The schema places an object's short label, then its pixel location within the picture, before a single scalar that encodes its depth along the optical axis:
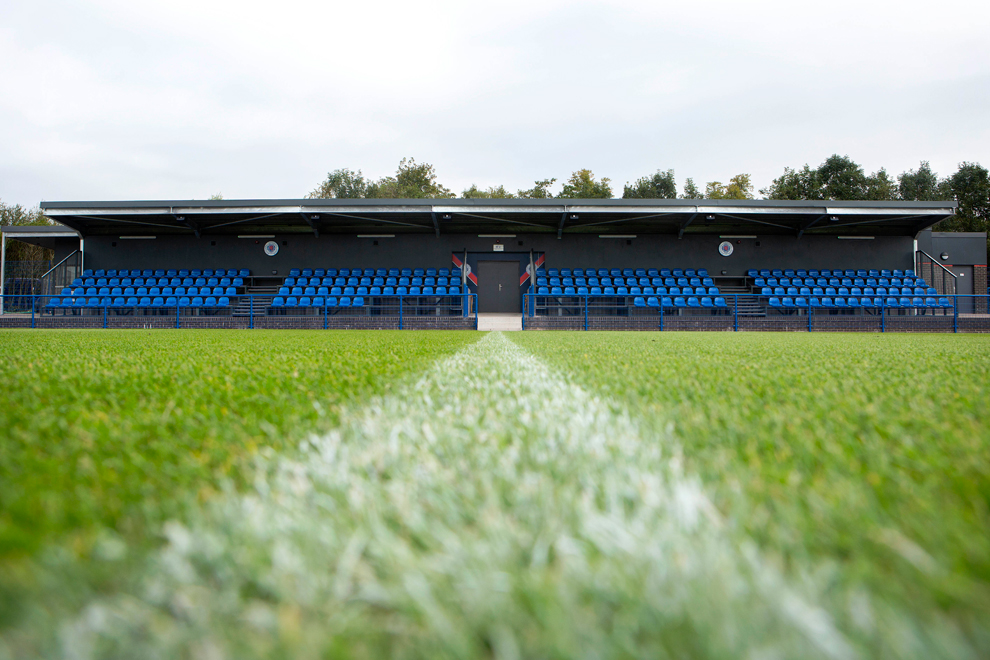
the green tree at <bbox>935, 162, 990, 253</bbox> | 35.94
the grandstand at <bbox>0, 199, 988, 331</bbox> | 14.31
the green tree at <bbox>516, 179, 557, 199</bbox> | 39.75
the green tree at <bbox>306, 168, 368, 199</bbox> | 42.56
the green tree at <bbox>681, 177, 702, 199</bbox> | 41.46
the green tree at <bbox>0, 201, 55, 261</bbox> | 32.62
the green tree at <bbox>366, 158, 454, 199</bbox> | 39.44
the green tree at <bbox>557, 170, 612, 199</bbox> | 37.34
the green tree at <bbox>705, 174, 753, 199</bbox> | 39.06
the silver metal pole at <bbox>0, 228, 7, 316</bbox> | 17.08
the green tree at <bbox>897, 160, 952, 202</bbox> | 41.34
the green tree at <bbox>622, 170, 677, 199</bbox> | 40.03
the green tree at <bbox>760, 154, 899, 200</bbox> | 37.91
